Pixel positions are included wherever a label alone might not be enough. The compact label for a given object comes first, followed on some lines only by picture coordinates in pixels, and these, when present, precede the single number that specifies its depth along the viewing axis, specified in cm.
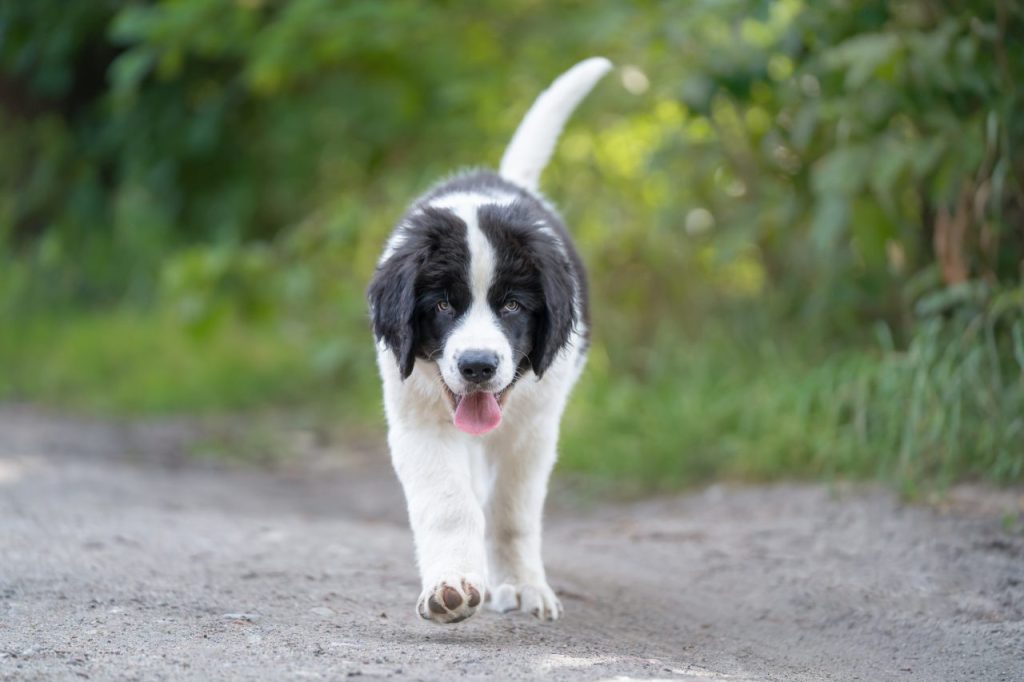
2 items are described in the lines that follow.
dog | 660
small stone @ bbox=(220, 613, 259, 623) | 663
